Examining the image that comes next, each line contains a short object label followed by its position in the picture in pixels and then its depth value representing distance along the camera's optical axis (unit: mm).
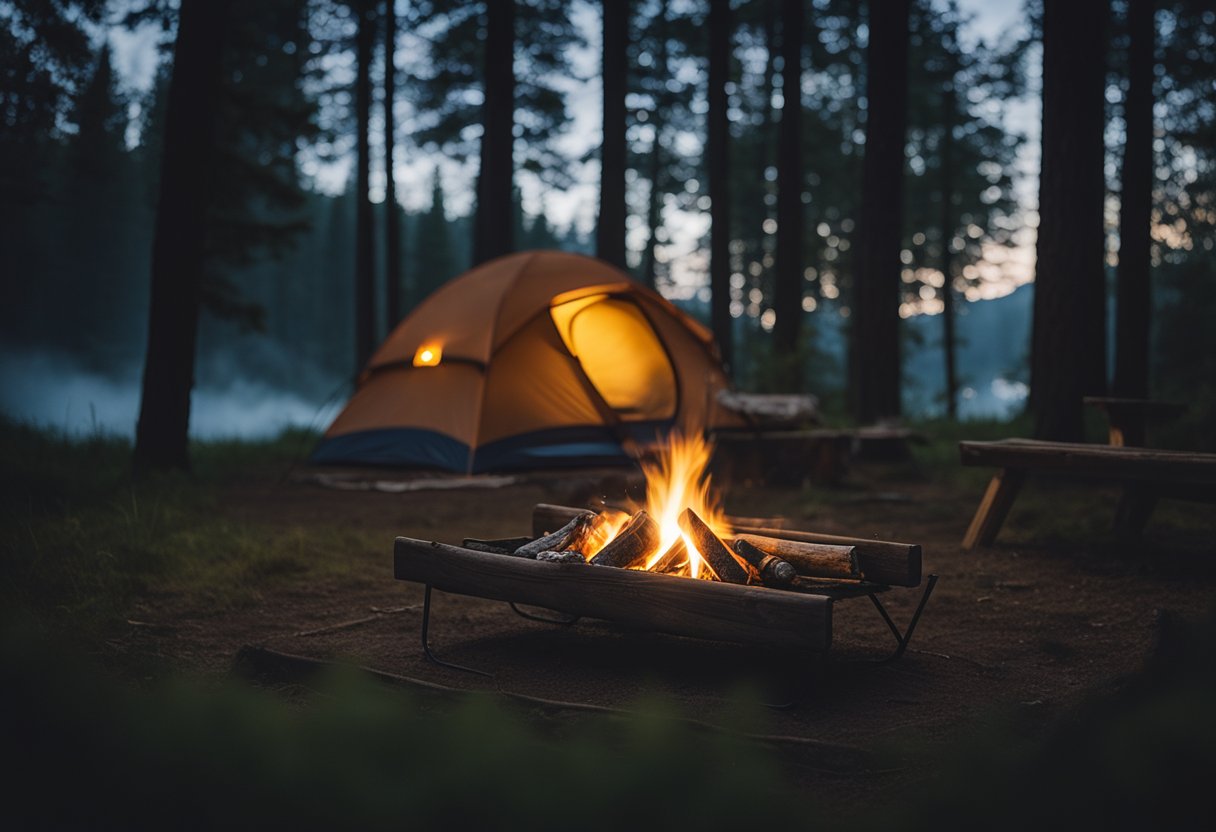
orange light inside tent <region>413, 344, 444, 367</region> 9609
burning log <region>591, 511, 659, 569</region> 3871
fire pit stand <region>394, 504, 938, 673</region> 3096
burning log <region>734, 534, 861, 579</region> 3738
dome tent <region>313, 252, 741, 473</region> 9359
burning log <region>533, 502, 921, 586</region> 3663
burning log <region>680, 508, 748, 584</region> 3705
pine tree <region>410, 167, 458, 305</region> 45156
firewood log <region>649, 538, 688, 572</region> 3967
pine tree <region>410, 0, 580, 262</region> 14117
